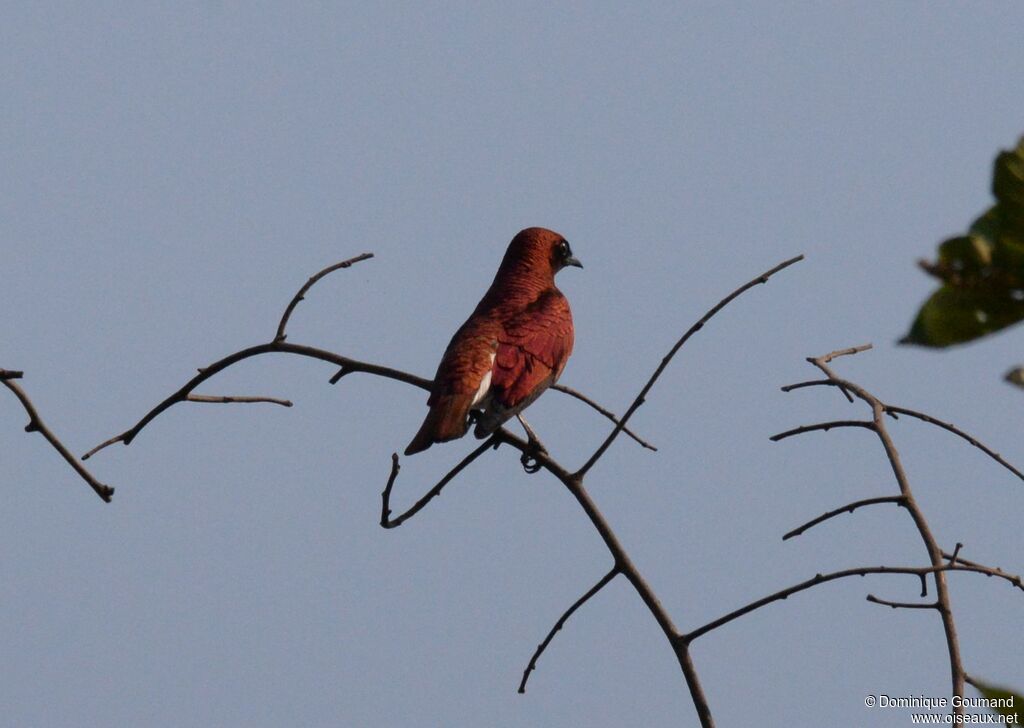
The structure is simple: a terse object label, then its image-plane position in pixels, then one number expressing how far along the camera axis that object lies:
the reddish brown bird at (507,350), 12.52
